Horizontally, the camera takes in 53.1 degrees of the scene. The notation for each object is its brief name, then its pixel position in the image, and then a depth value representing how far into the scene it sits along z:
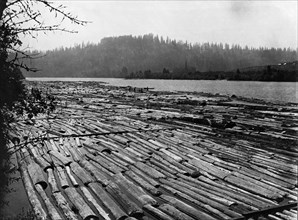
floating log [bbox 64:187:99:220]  5.10
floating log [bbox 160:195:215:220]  5.13
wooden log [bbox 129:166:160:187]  6.64
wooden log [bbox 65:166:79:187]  6.57
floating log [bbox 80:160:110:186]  6.75
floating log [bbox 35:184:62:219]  5.13
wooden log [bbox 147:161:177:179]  7.35
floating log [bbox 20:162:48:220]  5.18
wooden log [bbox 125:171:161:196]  6.14
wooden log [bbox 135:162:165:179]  7.20
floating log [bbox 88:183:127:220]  5.14
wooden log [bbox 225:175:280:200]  6.11
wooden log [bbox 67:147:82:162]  8.45
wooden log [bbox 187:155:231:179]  7.32
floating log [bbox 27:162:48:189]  6.62
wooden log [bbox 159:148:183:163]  8.48
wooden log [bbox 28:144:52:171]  7.69
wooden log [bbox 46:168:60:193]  6.22
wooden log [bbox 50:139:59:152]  9.41
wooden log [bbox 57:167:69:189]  6.42
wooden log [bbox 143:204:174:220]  5.05
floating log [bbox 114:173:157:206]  5.70
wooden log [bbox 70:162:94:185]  6.80
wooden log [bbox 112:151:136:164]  8.30
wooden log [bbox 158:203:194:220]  5.06
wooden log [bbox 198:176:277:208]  5.74
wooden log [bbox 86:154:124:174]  7.50
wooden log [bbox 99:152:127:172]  7.75
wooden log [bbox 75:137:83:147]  10.04
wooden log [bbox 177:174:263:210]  5.67
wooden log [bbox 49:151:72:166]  8.04
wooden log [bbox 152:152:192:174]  7.61
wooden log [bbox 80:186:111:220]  5.16
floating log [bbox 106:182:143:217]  5.25
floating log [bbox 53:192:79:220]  5.11
